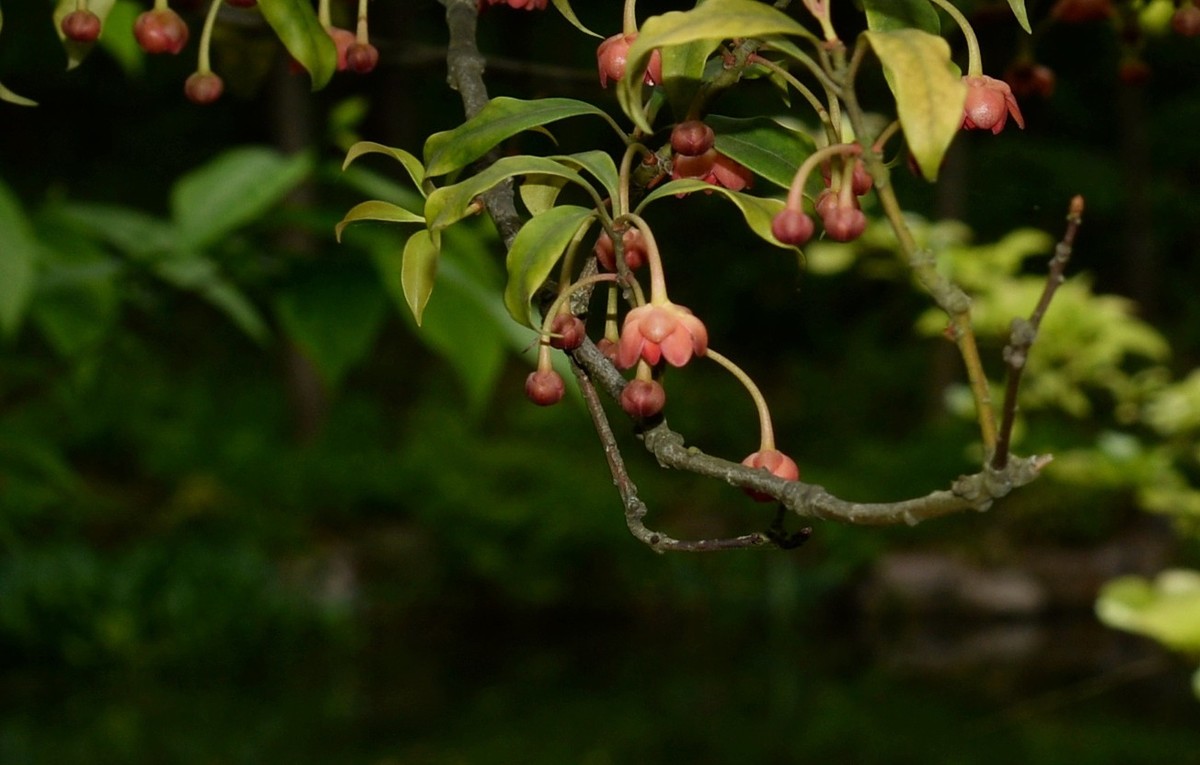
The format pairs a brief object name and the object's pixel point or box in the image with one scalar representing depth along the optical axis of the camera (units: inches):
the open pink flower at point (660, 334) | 53.9
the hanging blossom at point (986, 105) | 54.1
